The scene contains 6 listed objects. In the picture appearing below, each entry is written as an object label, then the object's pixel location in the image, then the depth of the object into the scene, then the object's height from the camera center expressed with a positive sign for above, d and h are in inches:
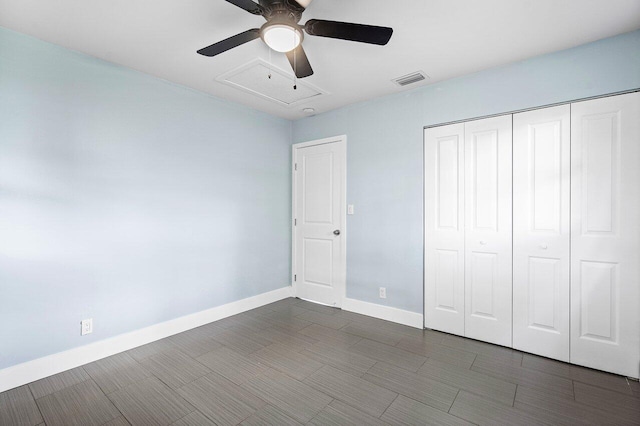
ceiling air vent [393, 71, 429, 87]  114.7 +52.3
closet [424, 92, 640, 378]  90.0 -6.7
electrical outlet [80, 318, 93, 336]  98.5 -38.1
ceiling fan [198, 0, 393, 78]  62.9 +40.0
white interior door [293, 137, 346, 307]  154.4 -4.9
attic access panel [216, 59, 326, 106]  110.0 +51.8
